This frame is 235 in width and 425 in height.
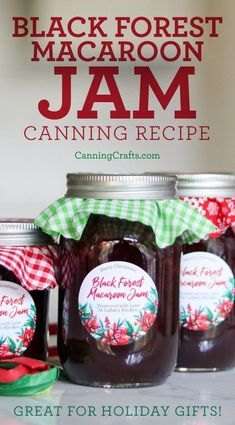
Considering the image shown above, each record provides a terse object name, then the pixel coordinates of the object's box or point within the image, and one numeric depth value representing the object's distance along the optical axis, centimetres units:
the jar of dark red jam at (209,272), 86
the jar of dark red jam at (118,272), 77
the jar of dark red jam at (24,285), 80
